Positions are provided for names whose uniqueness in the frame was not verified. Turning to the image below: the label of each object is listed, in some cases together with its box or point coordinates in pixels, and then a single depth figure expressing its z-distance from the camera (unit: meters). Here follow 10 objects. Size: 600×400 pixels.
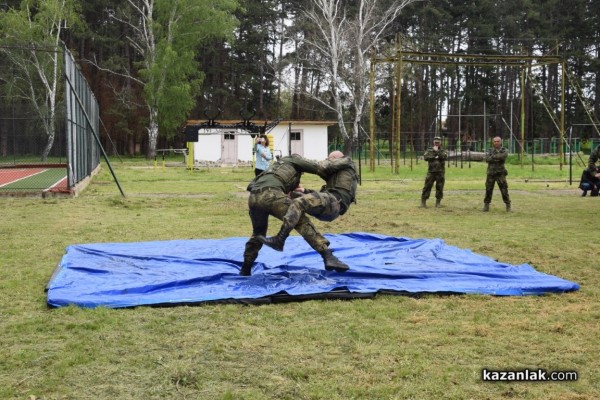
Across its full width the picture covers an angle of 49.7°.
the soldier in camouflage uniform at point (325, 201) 6.78
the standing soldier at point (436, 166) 14.62
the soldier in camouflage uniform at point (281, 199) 7.02
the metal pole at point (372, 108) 26.52
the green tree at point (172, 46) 40.44
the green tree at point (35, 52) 36.22
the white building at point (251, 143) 39.56
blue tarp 6.30
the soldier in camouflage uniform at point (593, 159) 14.09
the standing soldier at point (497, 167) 13.97
